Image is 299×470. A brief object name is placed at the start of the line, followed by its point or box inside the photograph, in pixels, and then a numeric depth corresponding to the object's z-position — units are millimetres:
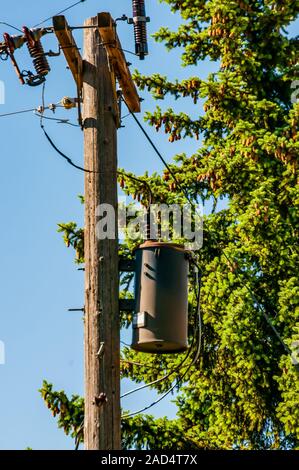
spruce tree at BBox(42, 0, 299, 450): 17016
